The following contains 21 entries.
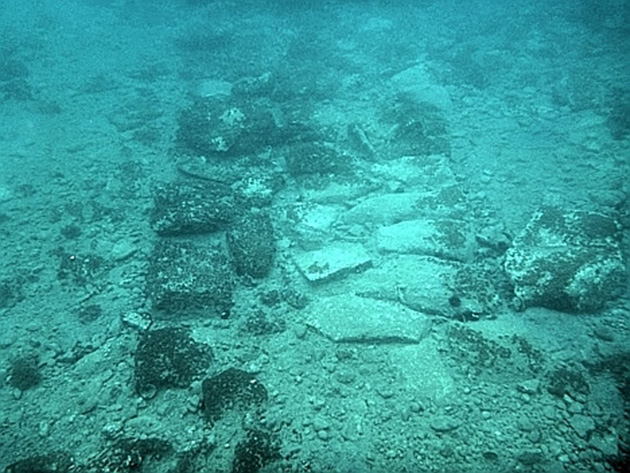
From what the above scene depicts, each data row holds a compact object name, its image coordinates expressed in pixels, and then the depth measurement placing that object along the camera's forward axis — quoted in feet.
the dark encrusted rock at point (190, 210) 10.37
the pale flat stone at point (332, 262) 9.44
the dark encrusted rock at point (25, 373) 7.27
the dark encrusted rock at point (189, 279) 8.67
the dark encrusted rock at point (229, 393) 6.85
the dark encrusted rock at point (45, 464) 5.98
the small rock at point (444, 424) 6.49
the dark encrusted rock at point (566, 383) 6.82
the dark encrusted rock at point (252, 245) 9.62
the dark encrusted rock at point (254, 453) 6.10
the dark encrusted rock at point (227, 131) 13.51
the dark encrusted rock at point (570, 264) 8.07
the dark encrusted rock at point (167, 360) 7.19
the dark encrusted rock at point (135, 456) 6.03
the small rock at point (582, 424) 6.26
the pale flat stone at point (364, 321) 7.95
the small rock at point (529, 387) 6.91
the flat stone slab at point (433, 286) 8.52
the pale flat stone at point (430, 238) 9.82
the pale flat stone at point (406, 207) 11.07
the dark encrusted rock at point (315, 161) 12.67
